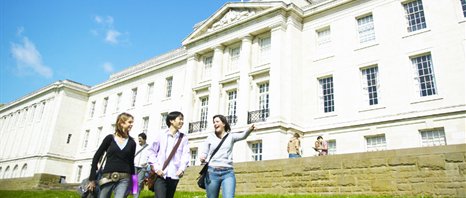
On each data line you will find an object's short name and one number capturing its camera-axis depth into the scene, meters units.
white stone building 19.36
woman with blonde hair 5.78
